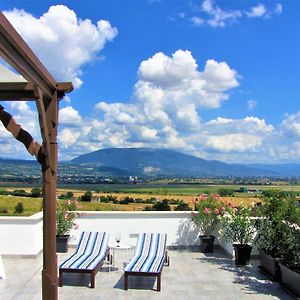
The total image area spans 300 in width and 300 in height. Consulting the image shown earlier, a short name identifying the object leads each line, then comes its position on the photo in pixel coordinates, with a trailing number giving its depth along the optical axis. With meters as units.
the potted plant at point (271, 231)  5.77
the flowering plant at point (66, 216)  7.33
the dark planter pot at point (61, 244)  7.21
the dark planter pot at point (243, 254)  6.51
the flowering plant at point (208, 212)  7.49
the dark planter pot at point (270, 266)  5.60
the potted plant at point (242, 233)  6.52
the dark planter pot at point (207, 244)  7.37
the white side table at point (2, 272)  5.61
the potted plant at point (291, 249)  4.99
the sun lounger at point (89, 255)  5.32
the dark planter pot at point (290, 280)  4.86
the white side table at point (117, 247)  6.20
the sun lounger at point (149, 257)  5.24
